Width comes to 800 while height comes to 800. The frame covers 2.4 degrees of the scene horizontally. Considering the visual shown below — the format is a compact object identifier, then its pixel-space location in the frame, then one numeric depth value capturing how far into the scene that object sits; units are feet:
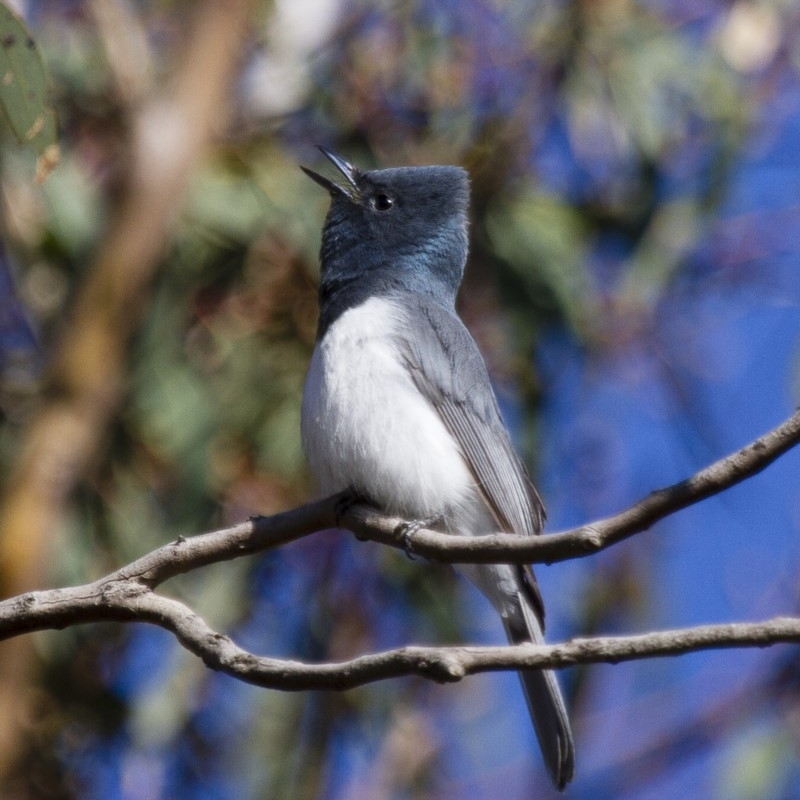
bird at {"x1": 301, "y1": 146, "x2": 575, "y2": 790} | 13.44
